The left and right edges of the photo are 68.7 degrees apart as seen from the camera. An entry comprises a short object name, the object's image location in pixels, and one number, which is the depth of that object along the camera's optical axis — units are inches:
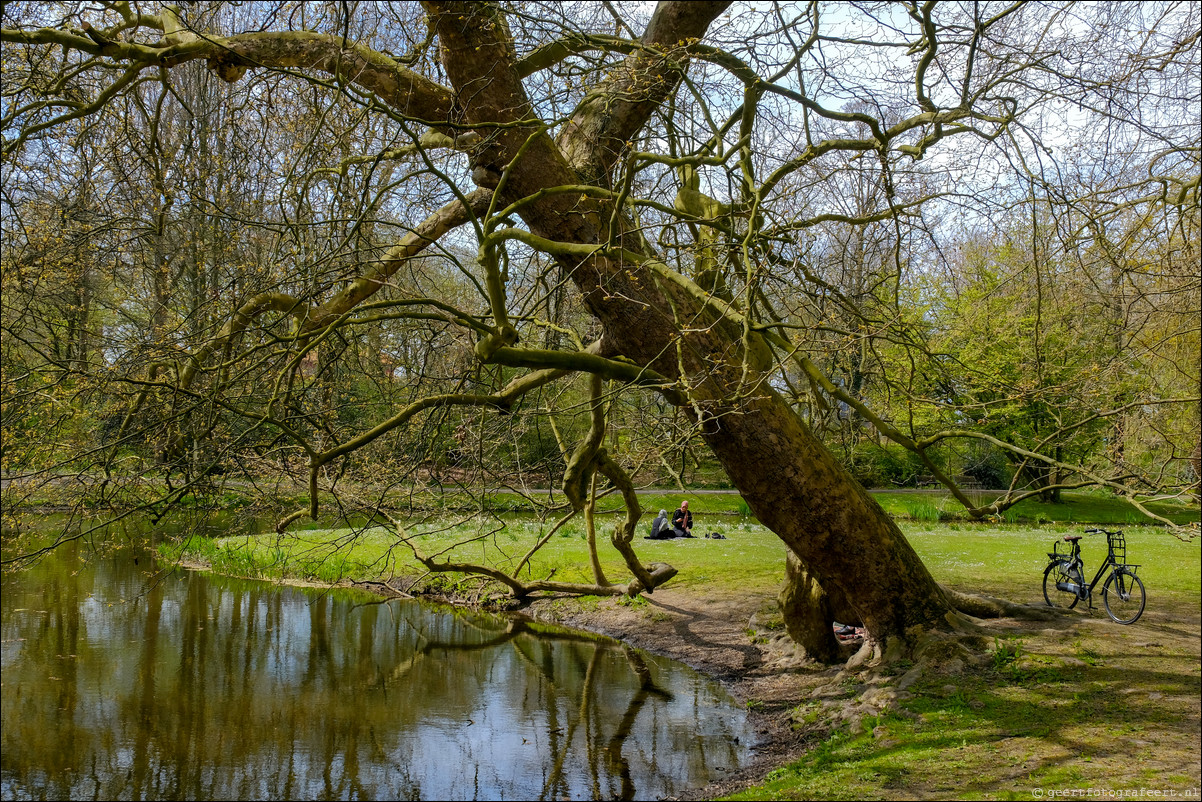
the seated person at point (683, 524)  690.2
